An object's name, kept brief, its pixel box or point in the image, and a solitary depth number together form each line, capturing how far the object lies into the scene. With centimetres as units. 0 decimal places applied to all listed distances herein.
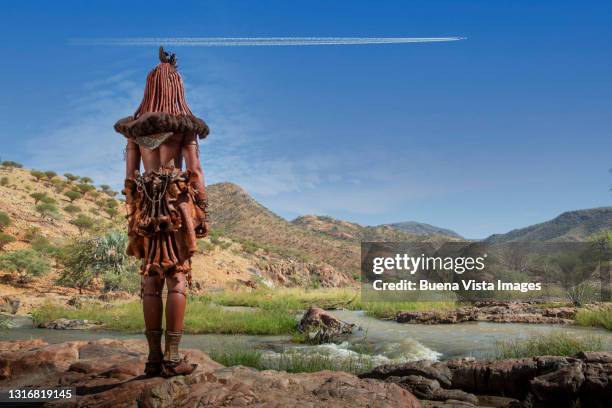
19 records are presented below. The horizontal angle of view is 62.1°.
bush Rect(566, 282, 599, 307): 2410
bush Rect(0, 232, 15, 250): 2819
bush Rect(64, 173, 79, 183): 5459
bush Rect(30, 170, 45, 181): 5014
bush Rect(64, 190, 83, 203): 4628
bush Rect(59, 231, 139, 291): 2502
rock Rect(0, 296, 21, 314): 1861
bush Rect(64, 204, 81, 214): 4162
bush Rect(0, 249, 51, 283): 2414
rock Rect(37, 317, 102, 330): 1645
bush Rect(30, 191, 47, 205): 4072
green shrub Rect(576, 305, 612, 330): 1585
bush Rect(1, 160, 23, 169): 5200
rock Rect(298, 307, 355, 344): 1443
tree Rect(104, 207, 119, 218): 4634
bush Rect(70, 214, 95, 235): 3716
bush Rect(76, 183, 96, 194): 5078
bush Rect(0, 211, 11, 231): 3059
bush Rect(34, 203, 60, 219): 3745
